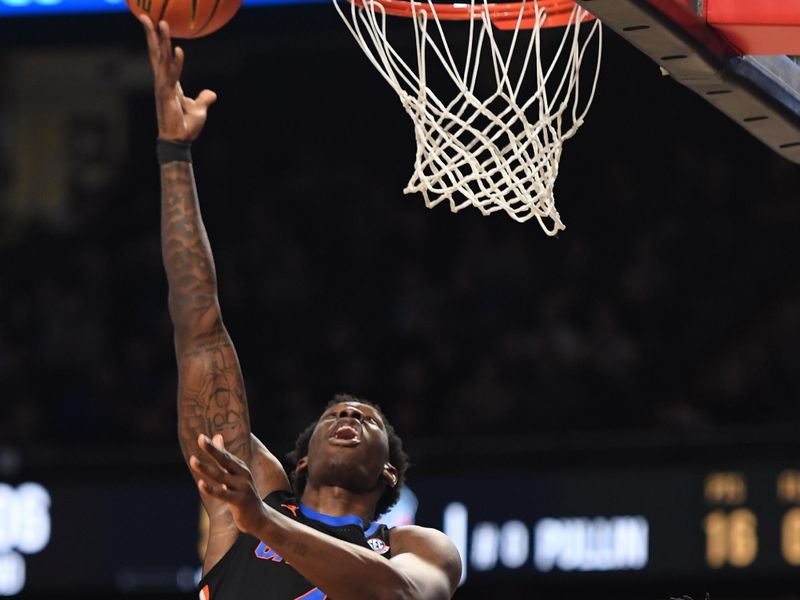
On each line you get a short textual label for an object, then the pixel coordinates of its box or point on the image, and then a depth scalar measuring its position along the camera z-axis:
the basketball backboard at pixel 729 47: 7.31
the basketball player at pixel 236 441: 8.07
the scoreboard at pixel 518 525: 15.01
